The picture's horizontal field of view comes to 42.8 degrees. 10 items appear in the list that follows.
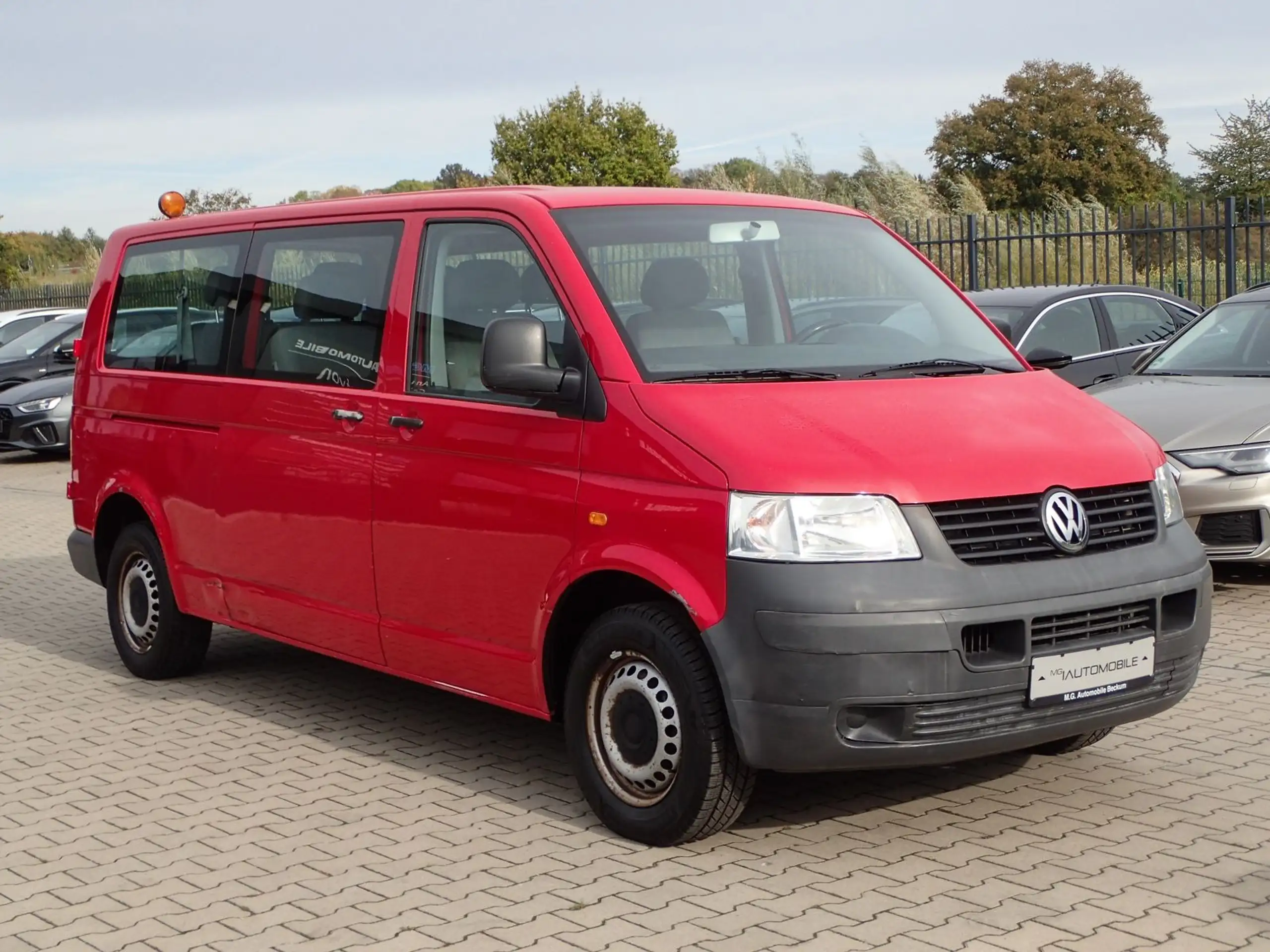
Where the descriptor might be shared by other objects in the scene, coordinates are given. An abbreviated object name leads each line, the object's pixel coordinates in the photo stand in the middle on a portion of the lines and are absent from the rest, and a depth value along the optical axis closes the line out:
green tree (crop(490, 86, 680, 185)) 62.34
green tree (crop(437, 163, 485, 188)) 53.34
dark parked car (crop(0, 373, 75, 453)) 18.94
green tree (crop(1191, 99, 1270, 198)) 39.12
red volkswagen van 4.47
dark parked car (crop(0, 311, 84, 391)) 20.02
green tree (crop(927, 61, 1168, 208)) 61.03
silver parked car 8.23
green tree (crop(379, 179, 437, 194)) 68.81
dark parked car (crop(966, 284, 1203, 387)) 11.95
